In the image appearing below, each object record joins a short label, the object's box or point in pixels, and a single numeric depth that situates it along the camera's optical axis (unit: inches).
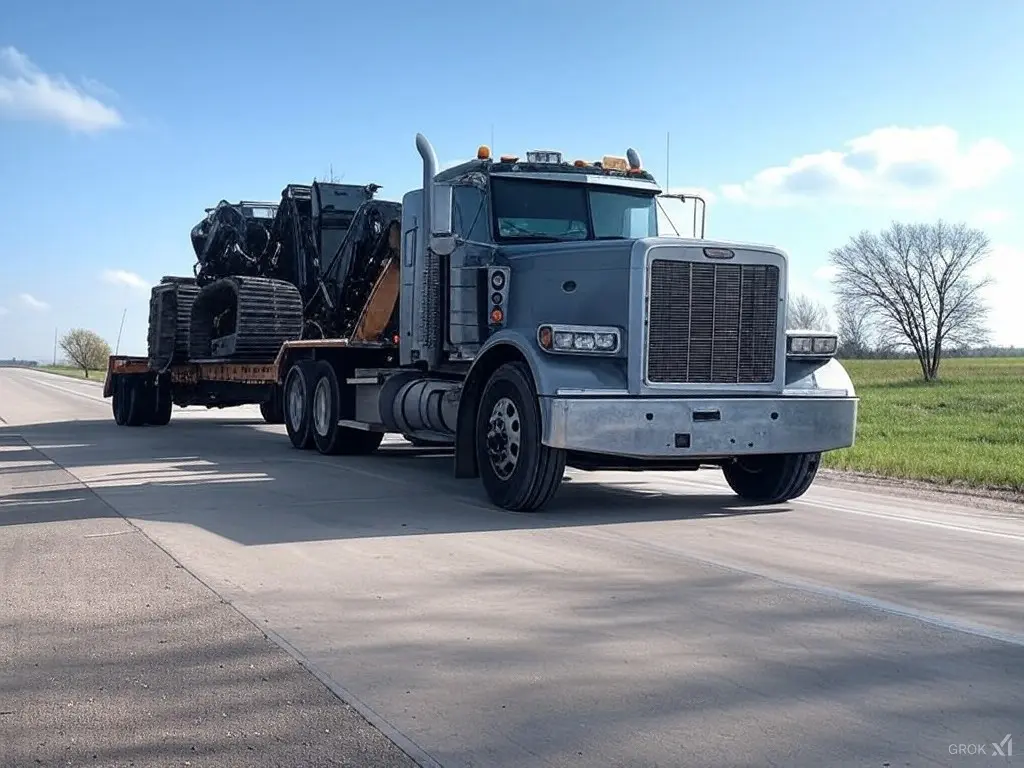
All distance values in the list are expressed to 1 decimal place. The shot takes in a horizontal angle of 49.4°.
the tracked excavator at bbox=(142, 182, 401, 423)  600.1
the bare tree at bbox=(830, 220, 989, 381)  2613.2
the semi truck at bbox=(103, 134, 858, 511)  339.3
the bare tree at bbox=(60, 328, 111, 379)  4293.8
